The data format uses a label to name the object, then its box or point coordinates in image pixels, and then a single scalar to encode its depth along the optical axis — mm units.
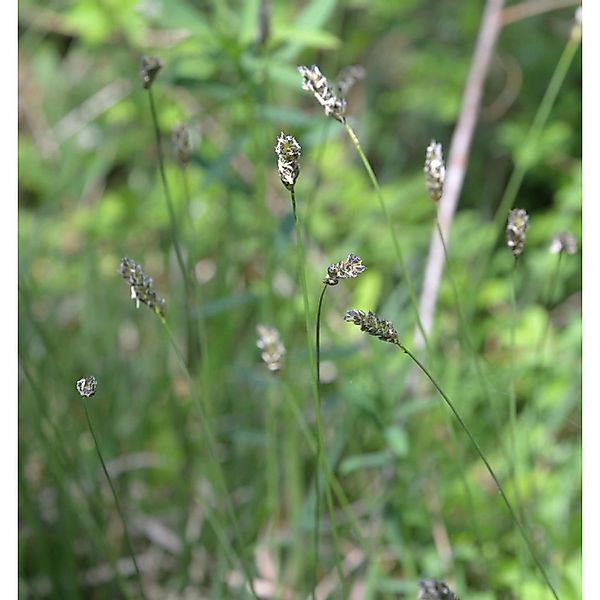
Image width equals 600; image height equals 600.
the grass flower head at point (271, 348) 619
